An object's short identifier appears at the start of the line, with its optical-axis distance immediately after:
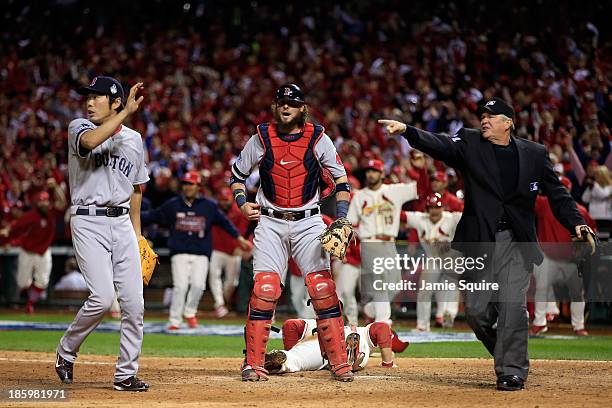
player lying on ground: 16.49
